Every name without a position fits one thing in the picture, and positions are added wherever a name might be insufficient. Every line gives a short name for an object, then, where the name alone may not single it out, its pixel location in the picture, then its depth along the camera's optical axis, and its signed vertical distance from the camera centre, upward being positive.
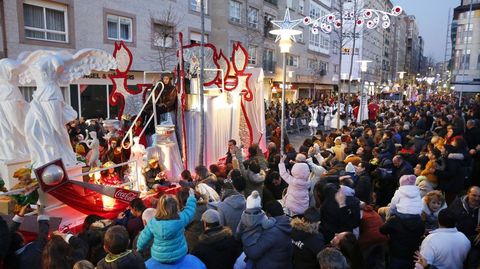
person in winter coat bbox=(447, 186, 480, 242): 4.27 -1.40
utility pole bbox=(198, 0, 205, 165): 7.96 -0.57
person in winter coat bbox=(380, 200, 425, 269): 4.01 -1.55
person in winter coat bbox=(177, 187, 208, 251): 4.03 -1.50
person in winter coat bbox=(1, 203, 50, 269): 3.30 -1.50
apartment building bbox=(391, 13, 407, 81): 74.44 +10.23
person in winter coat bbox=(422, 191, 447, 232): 4.44 -1.39
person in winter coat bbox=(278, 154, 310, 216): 5.25 -1.44
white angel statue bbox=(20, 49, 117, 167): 5.93 -0.34
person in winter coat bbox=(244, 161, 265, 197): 5.84 -1.40
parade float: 5.86 -0.87
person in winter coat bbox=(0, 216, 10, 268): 3.17 -1.33
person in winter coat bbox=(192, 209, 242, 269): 3.51 -1.48
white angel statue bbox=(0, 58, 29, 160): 6.29 -0.50
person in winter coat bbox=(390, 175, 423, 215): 4.16 -1.23
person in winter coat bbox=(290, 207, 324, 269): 3.48 -1.43
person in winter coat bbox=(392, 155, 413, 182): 6.29 -1.30
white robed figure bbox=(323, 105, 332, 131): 20.57 -1.66
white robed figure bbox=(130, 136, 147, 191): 7.29 -1.46
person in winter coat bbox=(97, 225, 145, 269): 2.81 -1.28
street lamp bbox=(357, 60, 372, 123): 16.66 -0.88
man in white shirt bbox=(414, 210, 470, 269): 3.57 -1.48
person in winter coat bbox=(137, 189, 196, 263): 3.27 -1.28
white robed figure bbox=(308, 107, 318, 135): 18.48 -1.53
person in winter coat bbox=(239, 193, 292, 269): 3.44 -1.44
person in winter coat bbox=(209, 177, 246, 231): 4.40 -1.42
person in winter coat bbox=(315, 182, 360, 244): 4.29 -1.42
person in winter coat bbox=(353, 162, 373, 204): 5.48 -1.44
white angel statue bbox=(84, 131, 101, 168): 7.31 -1.33
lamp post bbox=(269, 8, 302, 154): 8.16 +1.21
